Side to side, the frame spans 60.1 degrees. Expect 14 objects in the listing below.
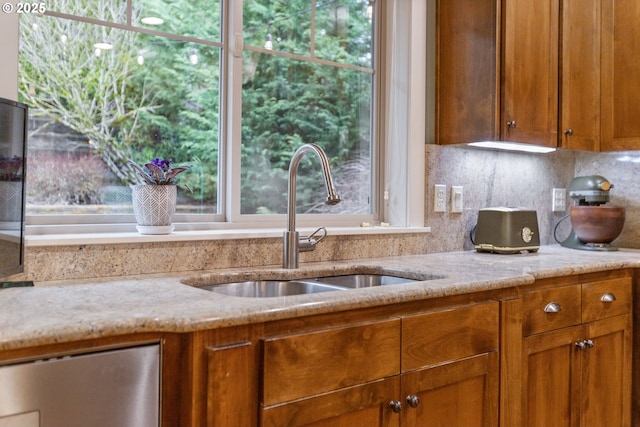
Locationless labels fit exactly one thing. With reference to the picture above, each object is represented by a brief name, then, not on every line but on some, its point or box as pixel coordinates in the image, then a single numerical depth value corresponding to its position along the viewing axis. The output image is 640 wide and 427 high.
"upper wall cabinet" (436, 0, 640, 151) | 2.22
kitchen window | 1.62
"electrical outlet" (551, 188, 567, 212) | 2.96
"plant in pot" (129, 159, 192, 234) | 1.63
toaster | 2.31
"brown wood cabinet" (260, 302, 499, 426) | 1.18
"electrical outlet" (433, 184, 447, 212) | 2.36
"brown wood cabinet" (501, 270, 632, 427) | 1.70
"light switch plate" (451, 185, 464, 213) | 2.42
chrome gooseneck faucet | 1.75
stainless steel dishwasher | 0.92
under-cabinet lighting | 2.31
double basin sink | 1.66
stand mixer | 2.58
